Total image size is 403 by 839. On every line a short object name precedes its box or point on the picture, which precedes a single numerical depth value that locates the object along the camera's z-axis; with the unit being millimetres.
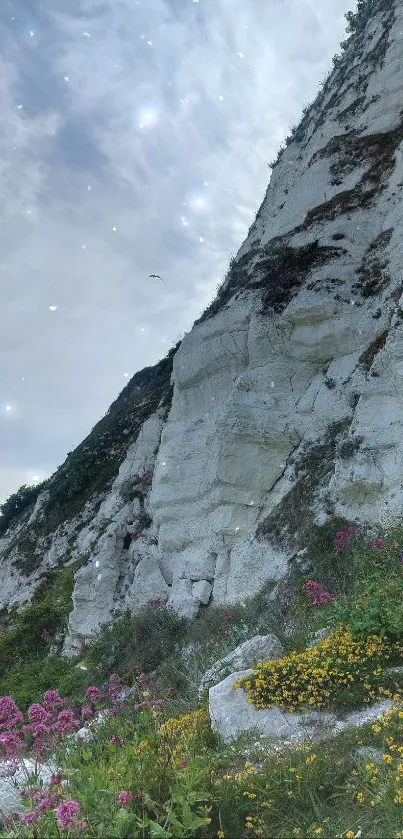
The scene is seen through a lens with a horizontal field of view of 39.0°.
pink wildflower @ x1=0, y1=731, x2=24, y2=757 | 4883
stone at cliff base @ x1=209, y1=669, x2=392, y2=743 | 6270
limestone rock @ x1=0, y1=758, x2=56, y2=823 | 5098
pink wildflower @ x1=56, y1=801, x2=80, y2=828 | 3781
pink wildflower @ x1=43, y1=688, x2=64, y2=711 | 5708
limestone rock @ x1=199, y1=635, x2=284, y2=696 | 8516
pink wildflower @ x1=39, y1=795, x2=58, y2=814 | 4191
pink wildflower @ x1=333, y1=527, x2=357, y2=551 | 13230
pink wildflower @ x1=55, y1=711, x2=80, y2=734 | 5326
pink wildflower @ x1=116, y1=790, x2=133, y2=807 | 4246
